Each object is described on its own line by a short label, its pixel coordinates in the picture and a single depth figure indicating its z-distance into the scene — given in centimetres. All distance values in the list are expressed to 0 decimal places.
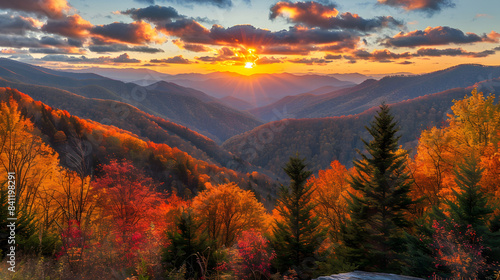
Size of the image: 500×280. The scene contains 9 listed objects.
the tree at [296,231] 2102
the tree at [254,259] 1775
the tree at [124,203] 3641
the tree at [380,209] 2030
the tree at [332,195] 3297
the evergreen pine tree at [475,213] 1441
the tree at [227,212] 3656
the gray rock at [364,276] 964
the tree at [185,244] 1675
